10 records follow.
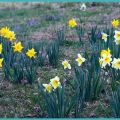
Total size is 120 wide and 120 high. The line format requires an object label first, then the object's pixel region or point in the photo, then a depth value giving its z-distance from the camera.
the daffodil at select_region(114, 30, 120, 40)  4.20
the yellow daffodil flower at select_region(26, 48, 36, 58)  4.53
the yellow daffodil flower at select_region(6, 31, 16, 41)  5.04
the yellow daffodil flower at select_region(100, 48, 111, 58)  3.83
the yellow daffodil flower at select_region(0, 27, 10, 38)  5.02
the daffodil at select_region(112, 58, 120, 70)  3.73
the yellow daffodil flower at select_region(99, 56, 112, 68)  3.84
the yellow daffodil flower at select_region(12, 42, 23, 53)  4.72
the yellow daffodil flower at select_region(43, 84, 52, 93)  3.48
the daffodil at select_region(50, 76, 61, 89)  3.46
